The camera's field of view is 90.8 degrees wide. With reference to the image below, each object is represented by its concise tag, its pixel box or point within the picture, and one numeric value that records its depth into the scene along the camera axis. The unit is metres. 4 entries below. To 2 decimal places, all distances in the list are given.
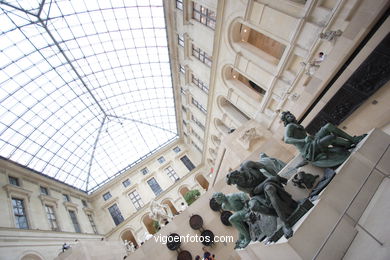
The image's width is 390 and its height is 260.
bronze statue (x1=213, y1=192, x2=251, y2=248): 5.93
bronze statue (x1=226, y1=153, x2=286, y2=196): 4.65
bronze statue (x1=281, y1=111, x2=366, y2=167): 4.56
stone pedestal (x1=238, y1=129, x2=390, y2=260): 3.39
